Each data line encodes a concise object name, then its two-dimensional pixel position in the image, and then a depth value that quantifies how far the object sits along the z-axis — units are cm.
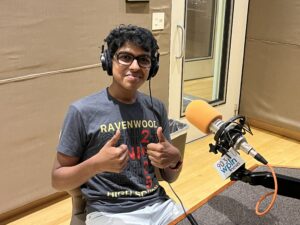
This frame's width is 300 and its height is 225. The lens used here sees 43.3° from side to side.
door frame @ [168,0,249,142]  287
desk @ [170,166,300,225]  101
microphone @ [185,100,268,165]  82
